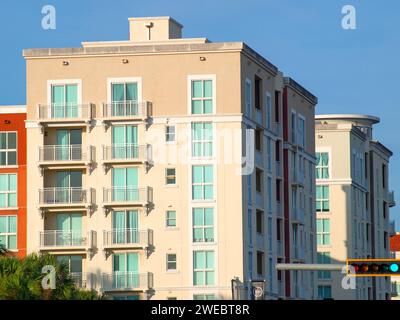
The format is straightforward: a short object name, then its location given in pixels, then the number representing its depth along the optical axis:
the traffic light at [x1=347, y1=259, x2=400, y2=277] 63.80
